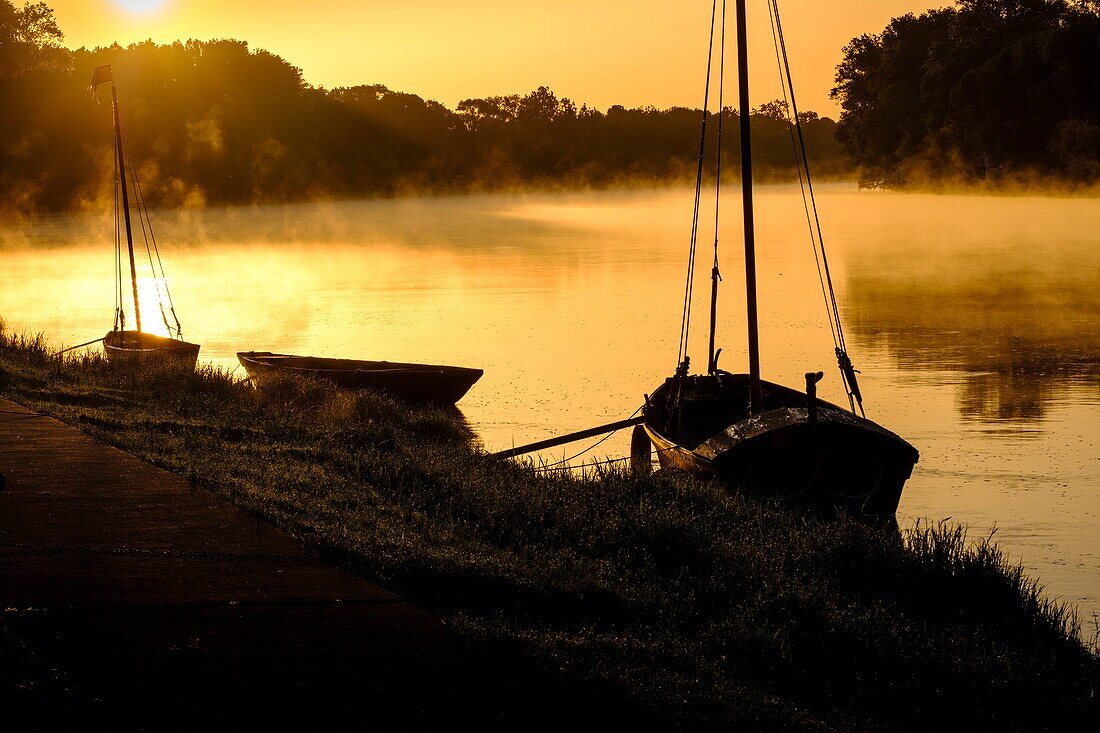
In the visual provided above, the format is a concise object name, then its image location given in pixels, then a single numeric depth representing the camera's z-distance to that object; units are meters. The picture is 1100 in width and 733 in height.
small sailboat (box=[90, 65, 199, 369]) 24.25
